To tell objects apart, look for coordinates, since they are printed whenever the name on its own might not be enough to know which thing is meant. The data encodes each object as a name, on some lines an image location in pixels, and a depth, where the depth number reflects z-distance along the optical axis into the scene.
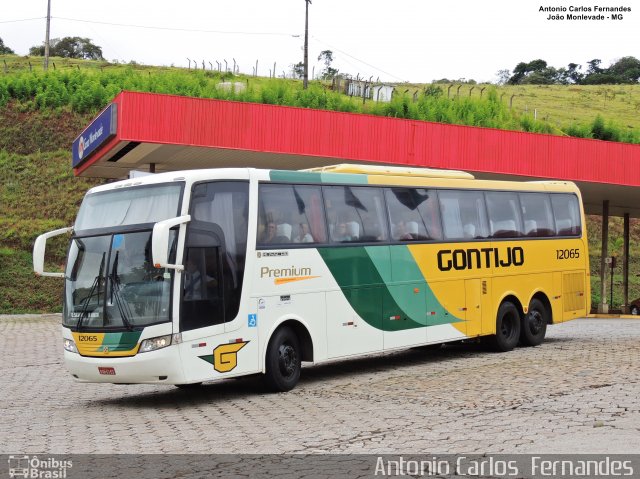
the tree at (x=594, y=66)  143.88
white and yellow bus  12.02
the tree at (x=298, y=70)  93.38
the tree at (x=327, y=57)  125.06
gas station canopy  23.80
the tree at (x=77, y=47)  116.44
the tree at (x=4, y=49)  111.31
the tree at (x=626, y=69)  136.12
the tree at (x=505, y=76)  144.75
